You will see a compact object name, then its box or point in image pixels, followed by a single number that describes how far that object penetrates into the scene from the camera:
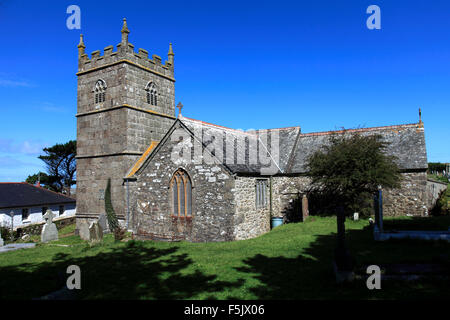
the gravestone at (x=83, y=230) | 22.64
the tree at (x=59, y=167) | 52.12
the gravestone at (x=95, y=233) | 16.30
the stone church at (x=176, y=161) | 16.47
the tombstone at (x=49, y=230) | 19.38
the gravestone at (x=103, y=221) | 22.23
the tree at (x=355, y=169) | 17.09
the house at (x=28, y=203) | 30.53
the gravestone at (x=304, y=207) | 20.25
